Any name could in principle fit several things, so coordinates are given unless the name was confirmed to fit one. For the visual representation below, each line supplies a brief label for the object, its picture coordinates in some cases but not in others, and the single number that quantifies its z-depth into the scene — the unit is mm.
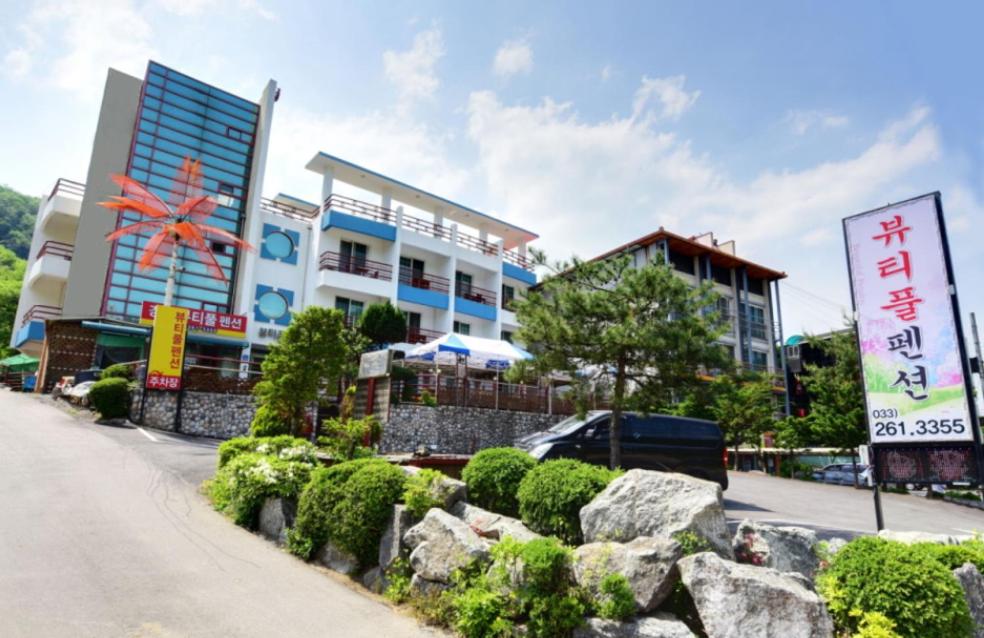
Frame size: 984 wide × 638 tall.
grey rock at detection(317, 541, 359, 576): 6254
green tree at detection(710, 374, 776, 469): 22078
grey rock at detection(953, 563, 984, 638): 4500
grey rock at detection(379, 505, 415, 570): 5859
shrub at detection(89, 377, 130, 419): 15344
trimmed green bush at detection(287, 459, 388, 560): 6609
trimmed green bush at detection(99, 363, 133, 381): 17188
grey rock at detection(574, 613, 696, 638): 4137
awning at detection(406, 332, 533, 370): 18188
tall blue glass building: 24125
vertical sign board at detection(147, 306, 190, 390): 16250
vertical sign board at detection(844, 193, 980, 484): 7051
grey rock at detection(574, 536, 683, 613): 4363
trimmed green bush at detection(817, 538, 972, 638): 3913
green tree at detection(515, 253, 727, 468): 10211
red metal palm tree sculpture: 23469
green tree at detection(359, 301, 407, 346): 22312
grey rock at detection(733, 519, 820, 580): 5070
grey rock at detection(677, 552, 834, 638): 3932
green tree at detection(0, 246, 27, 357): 33706
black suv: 11078
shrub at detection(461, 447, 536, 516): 6812
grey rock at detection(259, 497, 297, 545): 7270
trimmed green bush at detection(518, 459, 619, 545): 5785
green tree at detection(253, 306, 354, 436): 13086
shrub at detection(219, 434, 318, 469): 8445
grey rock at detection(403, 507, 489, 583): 5211
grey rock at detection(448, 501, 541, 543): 5629
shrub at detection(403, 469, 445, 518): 6008
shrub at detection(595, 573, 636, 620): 4254
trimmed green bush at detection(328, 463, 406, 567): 6082
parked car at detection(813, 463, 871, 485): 19434
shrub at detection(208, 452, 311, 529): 7602
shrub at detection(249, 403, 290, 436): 12828
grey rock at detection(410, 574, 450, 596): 5277
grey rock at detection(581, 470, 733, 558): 5004
